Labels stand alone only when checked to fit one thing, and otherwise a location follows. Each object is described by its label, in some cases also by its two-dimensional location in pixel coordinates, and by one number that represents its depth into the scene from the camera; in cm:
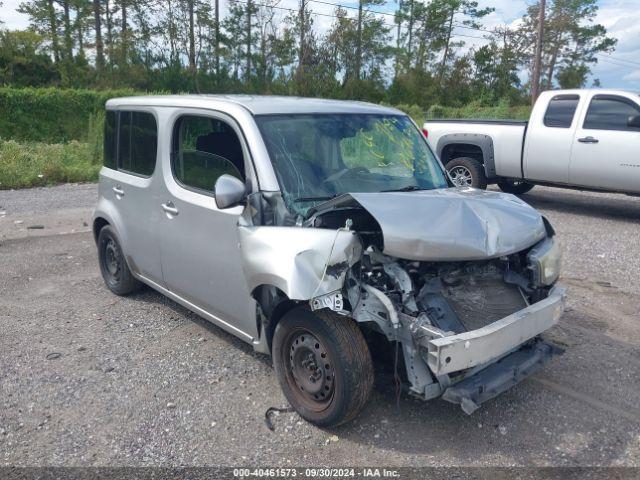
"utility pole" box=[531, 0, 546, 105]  3056
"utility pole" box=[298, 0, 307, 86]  4828
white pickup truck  911
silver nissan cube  316
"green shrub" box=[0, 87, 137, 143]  2664
